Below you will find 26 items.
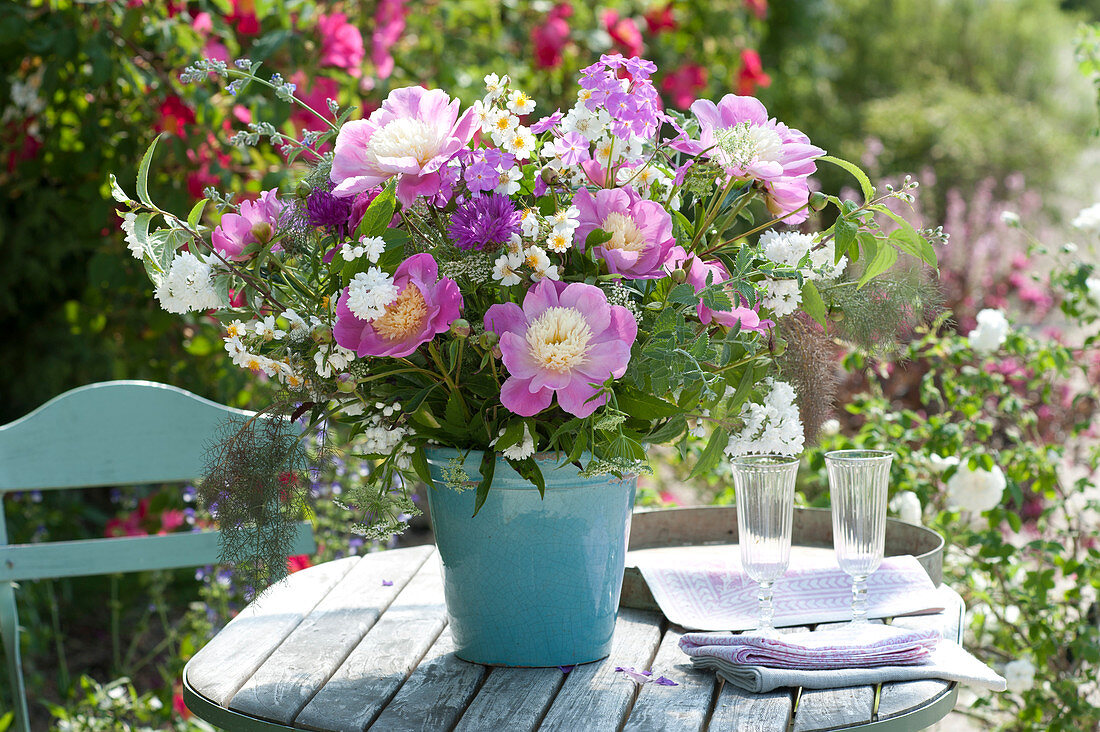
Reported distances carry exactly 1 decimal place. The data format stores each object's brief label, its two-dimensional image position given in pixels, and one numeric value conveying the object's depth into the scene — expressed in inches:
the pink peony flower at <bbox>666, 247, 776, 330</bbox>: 86.8
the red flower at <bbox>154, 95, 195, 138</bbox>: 127.6
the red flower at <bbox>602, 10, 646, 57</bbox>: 167.6
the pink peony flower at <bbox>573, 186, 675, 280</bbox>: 85.4
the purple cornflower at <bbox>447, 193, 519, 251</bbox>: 84.5
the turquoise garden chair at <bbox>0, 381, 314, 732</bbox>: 110.4
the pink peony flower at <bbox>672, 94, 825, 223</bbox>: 86.4
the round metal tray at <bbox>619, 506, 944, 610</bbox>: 105.4
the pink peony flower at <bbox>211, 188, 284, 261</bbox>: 86.9
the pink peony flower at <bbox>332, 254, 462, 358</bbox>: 84.0
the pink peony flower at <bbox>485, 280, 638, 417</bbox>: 83.4
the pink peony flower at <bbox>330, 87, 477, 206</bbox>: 84.9
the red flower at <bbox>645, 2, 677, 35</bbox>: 184.6
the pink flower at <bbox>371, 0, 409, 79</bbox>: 141.0
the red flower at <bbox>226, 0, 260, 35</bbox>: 130.0
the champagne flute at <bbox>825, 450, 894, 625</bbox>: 91.8
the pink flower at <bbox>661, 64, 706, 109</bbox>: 185.3
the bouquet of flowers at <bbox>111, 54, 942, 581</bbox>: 84.3
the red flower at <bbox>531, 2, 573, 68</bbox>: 165.9
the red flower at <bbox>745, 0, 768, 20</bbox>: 186.7
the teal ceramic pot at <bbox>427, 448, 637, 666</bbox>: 89.0
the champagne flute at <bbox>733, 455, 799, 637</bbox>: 90.1
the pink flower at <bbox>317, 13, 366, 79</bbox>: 127.2
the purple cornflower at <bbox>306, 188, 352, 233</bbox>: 86.0
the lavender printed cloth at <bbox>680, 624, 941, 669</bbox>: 89.1
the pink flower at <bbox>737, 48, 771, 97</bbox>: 188.1
